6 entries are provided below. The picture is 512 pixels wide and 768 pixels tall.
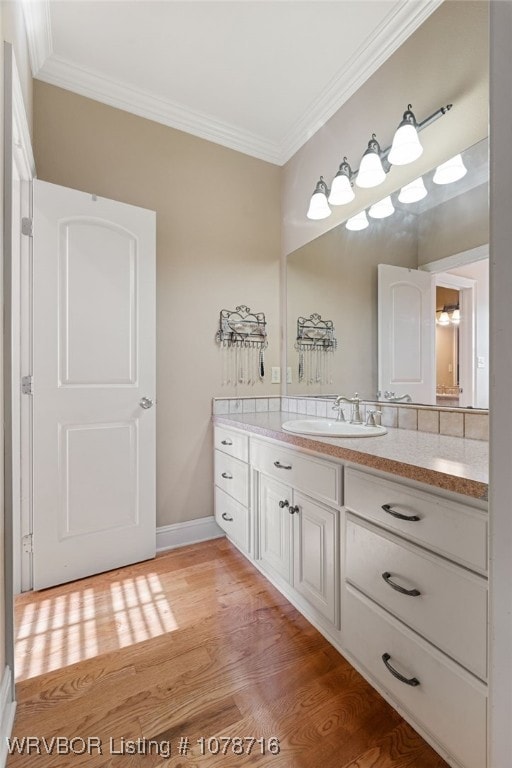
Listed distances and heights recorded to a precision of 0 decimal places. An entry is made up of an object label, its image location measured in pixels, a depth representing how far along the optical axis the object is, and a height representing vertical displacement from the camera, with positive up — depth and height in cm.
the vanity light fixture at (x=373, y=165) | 153 +108
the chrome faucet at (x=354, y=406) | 184 -13
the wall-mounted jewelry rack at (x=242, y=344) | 241 +27
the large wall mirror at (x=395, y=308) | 142 +47
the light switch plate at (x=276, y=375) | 258 +5
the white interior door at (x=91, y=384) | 180 -1
